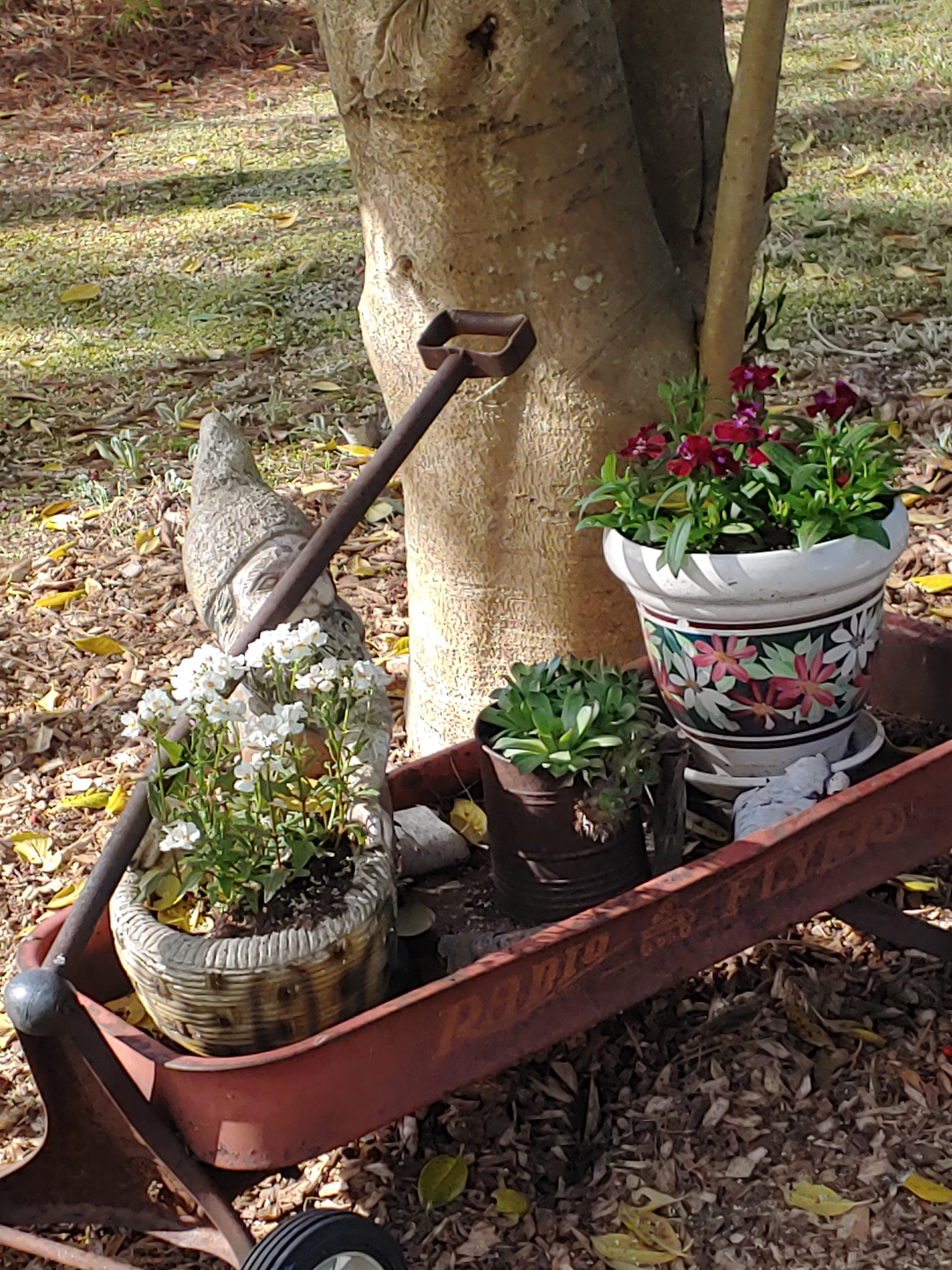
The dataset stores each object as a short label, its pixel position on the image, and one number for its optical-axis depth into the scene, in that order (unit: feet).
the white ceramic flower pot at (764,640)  7.29
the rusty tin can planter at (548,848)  7.06
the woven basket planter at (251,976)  6.10
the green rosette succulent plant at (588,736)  6.97
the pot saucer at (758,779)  7.94
